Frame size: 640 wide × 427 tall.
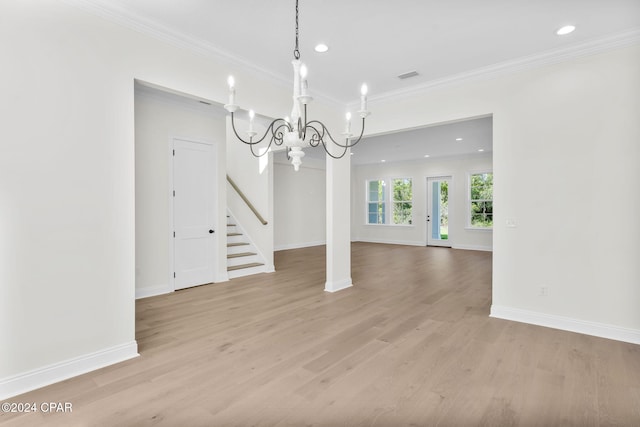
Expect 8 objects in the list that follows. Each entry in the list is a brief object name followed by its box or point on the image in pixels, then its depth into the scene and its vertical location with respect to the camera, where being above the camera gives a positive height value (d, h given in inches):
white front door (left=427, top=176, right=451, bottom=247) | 411.5 -4.0
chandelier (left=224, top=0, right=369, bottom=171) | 80.3 +24.7
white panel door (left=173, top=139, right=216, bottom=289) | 199.9 -2.3
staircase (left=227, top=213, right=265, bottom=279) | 238.8 -35.5
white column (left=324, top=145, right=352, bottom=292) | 196.7 -10.0
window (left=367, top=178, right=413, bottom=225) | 440.5 +9.6
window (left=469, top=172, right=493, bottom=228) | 376.8 +9.1
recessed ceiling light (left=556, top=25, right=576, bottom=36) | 116.3 +64.2
